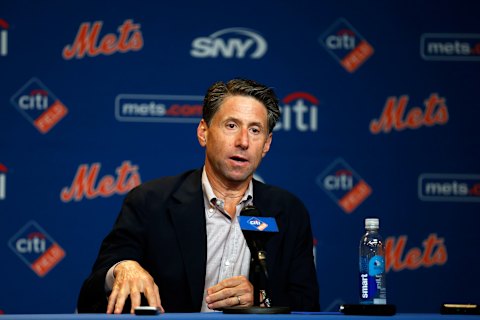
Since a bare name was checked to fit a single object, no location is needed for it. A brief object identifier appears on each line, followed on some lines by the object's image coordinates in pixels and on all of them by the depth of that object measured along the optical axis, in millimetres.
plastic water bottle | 4977
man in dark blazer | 5730
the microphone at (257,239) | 4637
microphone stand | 4617
